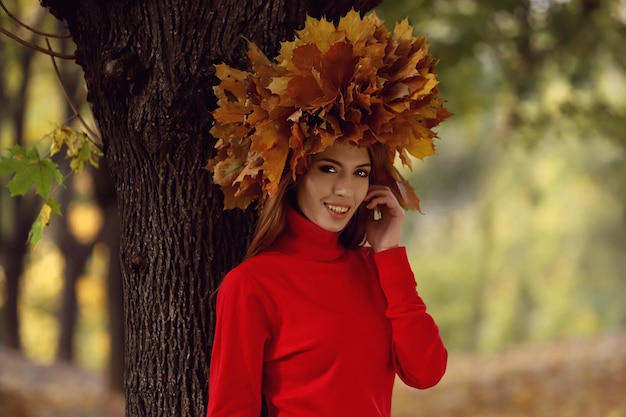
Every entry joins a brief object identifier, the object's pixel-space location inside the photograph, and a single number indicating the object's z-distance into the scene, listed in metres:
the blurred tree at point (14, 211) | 22.43
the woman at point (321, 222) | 4.09
